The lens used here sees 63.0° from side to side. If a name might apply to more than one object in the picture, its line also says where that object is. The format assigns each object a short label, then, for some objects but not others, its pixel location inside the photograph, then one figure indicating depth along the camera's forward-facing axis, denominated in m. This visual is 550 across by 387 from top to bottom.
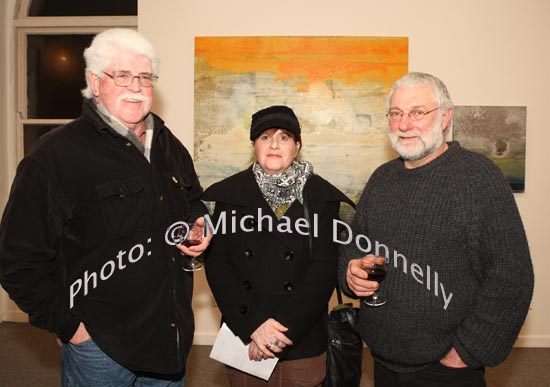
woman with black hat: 2.08
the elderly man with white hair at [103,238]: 1.64
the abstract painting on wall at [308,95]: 4.32
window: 5.16
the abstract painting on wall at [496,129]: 4.32
